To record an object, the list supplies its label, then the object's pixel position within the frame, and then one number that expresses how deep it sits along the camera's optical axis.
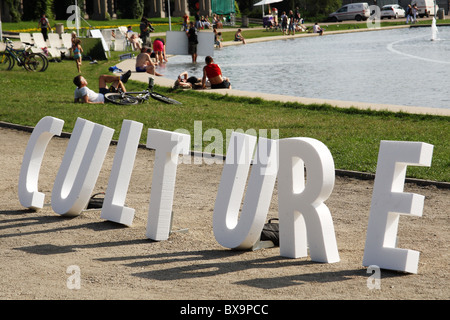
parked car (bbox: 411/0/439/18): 71.08
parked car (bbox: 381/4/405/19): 72.81
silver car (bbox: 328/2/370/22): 72.14
